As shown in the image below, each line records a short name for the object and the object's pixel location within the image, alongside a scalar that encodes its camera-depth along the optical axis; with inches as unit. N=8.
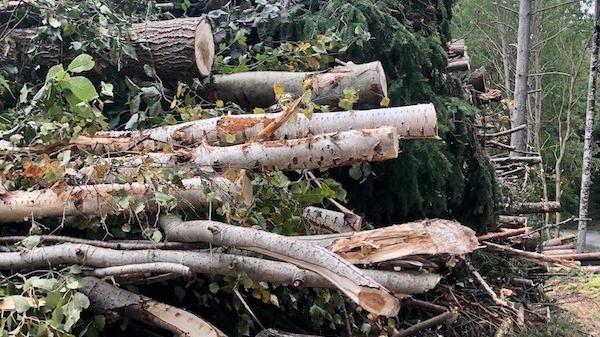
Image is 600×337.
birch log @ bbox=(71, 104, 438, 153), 112.9
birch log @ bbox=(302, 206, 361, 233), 125.5
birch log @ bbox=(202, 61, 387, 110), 141.7
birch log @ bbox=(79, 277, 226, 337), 95.0
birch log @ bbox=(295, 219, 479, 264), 97.4
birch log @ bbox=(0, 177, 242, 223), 101.8
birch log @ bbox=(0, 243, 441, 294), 95.4
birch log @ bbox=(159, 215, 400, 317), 81.4
